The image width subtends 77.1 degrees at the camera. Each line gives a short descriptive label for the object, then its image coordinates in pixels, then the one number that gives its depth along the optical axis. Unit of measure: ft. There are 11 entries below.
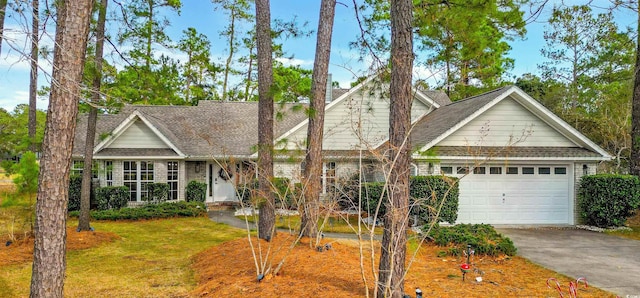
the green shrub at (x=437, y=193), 40.14
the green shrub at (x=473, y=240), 28.02
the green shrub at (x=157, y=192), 55.42
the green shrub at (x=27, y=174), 33.40
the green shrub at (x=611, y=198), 40.22
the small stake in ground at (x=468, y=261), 20.85
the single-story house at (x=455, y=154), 43.19
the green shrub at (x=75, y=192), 51.75
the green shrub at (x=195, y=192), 57.62
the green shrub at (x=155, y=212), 48.39
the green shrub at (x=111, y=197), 52.34
